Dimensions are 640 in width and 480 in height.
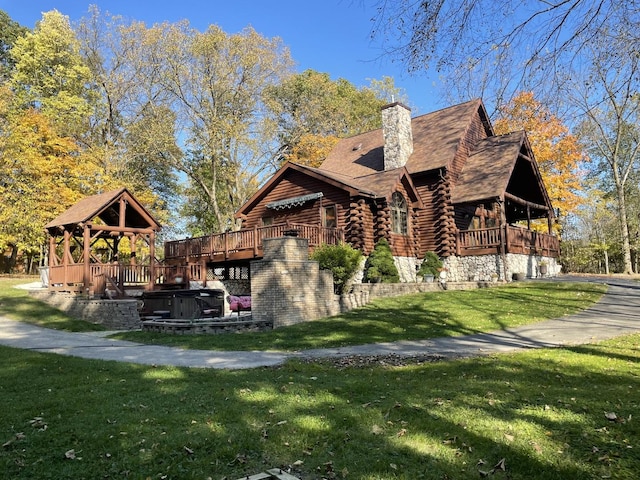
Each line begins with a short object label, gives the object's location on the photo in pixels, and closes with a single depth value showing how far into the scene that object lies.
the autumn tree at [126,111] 33.44
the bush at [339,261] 16.22
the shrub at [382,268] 19.80
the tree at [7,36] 39.31
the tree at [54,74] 31.19
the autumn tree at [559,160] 30.52
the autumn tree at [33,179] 25.77
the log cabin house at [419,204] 21.22
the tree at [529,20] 5.07
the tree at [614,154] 31.27
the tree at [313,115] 38.47
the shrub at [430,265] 21.67
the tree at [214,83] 33.31
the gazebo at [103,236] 18.55
